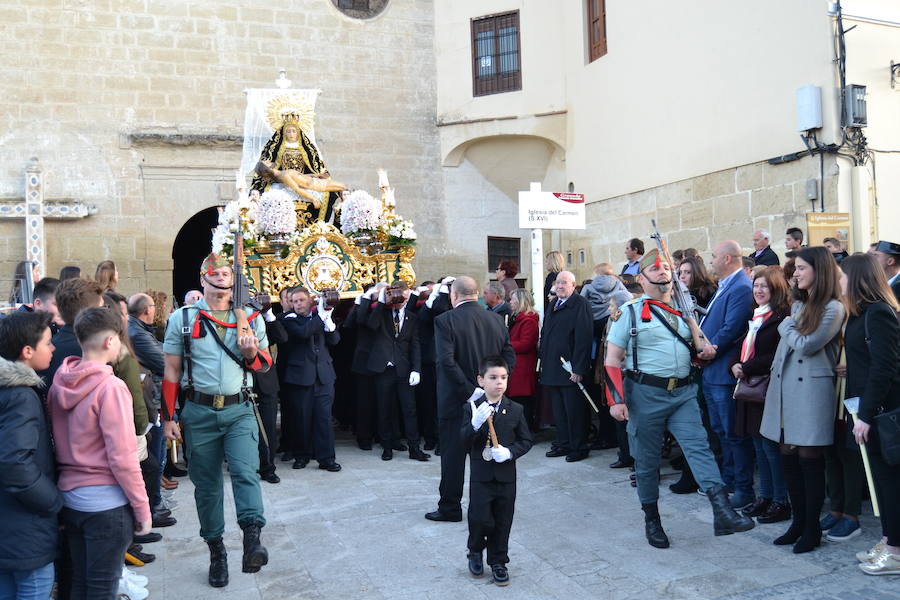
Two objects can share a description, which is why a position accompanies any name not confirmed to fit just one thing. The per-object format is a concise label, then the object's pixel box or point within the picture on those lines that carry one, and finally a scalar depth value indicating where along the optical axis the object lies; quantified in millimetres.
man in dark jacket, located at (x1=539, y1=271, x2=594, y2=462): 7719
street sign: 9203
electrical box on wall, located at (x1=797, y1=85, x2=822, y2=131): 9414
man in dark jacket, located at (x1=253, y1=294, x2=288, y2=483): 7266
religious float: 8750
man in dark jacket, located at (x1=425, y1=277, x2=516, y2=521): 5840
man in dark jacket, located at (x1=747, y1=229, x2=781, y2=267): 8461
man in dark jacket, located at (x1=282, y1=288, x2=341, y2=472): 7668
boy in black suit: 4641
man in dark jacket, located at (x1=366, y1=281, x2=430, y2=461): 8117
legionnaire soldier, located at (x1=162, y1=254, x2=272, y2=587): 4832
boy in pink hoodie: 3520
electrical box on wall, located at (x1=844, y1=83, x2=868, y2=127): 9273
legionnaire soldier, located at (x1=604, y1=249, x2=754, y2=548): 5180
